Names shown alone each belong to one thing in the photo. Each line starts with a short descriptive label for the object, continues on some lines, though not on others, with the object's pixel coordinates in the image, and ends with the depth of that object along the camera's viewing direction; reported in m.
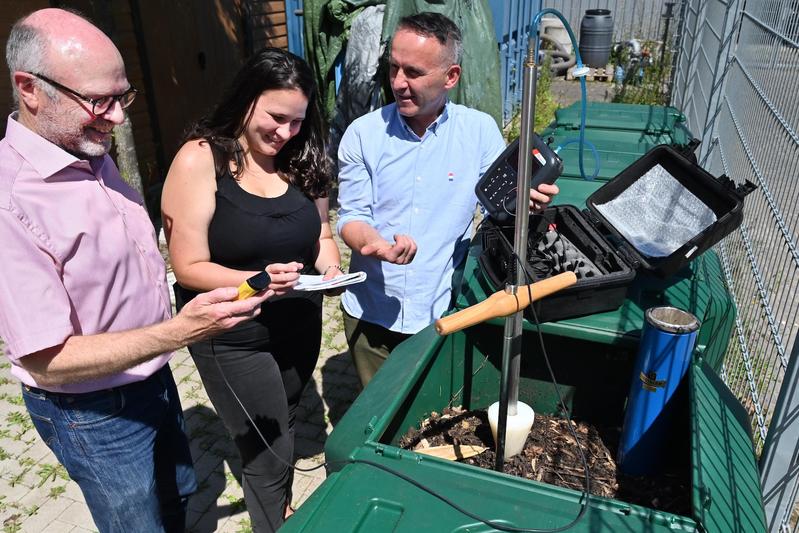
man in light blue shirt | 2.41
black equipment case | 2.03
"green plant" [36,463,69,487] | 3.29
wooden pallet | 12.62
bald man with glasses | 1.55
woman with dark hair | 2.08
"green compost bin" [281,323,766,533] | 1.33
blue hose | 1.37
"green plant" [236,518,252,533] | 2.96
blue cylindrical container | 1.67
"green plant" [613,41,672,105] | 9.68
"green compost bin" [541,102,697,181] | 3.88
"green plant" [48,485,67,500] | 3.17
